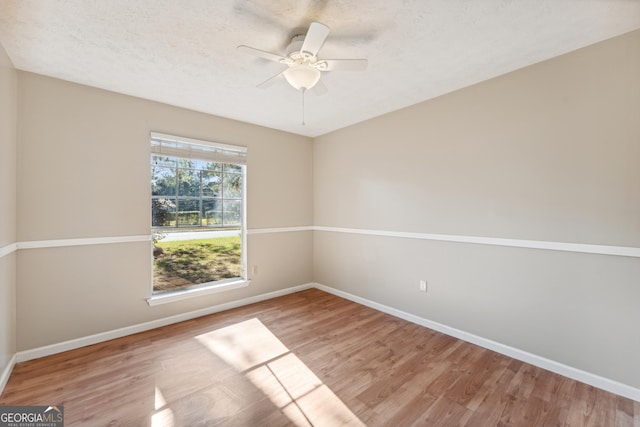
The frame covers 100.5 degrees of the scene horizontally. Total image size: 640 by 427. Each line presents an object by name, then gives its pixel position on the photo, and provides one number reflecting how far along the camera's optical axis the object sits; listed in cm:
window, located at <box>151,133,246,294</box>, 307
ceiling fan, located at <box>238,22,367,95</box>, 164
